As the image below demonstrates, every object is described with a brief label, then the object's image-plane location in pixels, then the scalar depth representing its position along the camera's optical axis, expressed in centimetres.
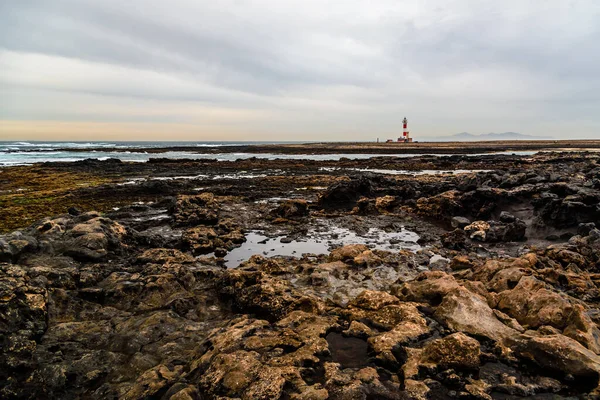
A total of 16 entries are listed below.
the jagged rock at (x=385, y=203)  2139
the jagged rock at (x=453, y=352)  532
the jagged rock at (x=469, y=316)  628
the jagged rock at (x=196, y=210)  1747
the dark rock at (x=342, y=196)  2223
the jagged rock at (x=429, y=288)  773
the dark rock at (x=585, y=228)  1245
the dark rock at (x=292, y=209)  1964
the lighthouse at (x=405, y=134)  15112
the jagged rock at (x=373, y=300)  741
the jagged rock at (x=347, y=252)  1171
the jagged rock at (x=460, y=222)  1661
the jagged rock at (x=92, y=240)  1059
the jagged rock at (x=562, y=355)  499
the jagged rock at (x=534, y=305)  636
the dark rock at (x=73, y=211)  1489
